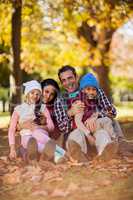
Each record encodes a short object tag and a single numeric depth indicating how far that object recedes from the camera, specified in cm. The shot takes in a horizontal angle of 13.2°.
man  764
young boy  719
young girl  735
